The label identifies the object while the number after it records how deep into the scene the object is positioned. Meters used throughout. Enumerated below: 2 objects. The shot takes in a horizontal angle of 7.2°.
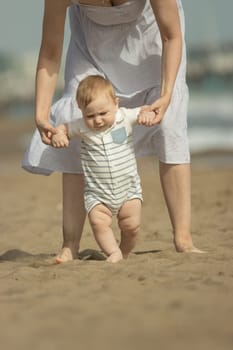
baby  9.49
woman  9.72
